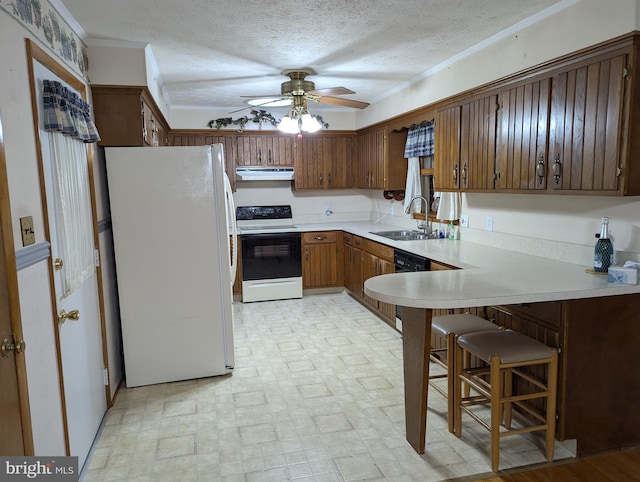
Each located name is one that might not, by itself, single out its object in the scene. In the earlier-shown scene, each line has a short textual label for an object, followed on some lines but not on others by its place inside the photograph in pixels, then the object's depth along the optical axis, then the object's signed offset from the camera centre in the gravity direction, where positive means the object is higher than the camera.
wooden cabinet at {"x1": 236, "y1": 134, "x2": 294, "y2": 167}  5.87 +0.51
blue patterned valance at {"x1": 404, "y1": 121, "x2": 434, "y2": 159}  4.43 +0.46
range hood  5.83 +0.21
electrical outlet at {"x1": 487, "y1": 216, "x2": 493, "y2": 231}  3.65 -0.32
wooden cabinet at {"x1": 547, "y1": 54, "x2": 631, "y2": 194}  2.24 +0.29
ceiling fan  3.66 +0.78
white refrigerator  3.15 -0.49
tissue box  2.27 -0.48
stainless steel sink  4.55 -0.52
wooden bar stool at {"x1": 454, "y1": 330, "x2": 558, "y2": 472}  2.21 -0.97
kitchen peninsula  2.21 -0.82
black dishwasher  3.55 -0.64
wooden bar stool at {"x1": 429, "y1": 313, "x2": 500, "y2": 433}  2.56 -0.84
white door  2.12 -0.81
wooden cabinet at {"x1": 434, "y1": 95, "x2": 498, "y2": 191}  3.20 +0.30
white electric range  5.46 -0.92
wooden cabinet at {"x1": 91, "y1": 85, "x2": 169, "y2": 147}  3.14 +0.55
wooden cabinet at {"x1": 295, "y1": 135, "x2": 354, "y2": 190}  6.03 +0.35
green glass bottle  2.48 -0.38
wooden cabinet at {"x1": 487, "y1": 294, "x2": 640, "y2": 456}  2.28 -0.96
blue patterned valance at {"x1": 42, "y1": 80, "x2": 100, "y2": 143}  2.05 +0.40
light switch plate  1.74 -0.14
